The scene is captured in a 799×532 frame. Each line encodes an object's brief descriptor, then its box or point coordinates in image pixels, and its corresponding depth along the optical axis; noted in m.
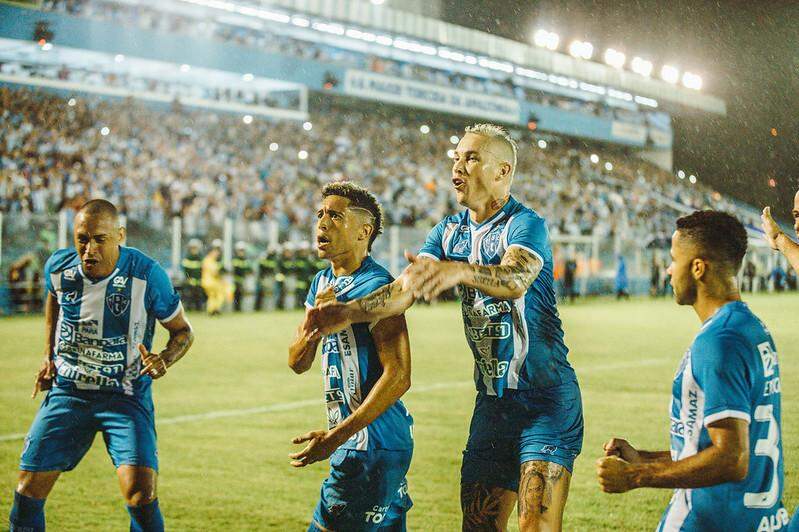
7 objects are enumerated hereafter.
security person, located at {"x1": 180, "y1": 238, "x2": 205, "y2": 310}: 23.56
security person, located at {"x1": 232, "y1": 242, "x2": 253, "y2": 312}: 24.62
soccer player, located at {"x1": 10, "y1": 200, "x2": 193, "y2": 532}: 5.11
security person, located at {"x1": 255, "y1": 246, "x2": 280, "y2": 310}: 25.77
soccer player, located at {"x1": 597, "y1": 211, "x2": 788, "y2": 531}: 2.97
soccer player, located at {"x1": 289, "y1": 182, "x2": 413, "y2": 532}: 3.96
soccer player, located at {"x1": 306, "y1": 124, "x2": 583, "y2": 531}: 4.41
